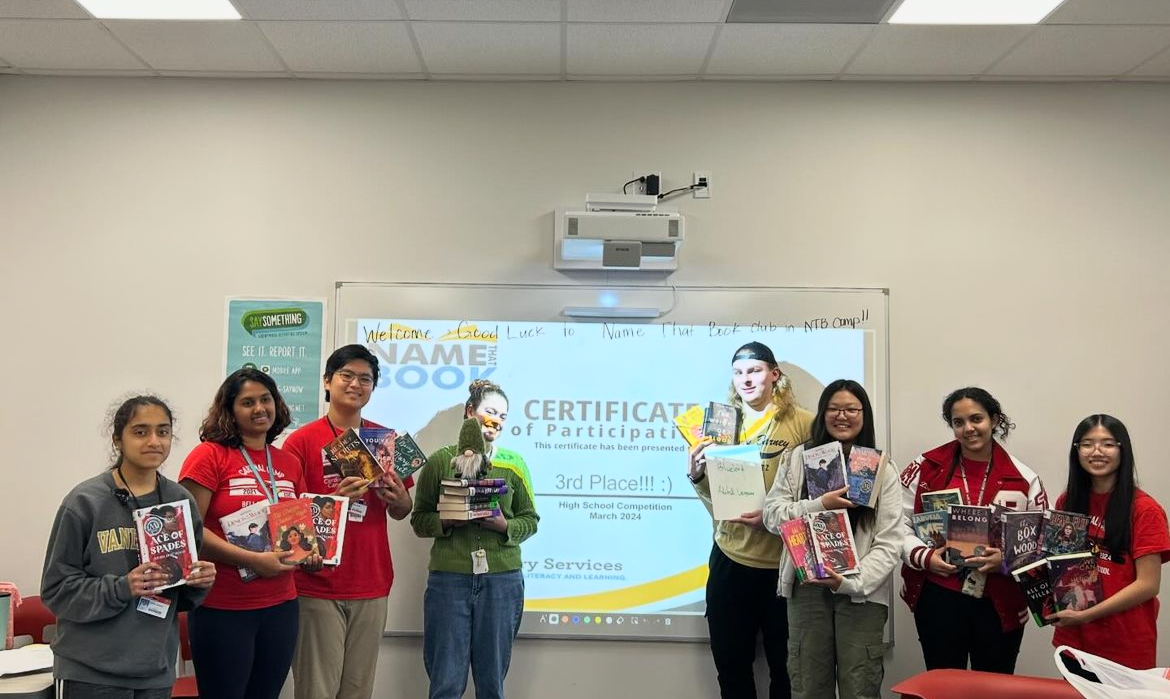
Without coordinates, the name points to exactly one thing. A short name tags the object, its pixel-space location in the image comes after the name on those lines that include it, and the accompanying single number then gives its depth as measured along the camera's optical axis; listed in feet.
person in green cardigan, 10.61
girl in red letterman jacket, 10.05
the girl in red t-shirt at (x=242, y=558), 8.85
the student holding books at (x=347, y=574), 9.99
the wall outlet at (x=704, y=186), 13.01
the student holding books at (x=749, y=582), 11.20
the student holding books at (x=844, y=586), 9.57
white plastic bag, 7.79
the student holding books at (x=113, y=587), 7.56
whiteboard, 12.71
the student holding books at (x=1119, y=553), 9.46
